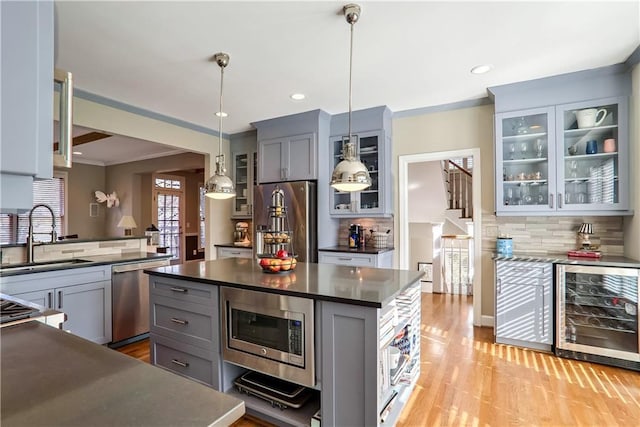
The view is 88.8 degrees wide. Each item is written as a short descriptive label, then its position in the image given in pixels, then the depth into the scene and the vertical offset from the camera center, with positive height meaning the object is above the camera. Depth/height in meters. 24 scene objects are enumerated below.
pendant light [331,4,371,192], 2.13 +0.30
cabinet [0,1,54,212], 0.45 +0.17
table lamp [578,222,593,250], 3.18 -0.19
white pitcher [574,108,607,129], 3.06 +0.92
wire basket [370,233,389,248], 4.33 -0.33
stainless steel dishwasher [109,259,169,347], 3.18 -0.87
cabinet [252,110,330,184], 4.22 +0.95
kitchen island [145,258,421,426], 1.65 -0.69
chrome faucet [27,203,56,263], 2.98 -0.28
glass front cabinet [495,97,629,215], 2.99 +0.55
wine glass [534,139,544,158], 3.34 +0.69
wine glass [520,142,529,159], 3.43 +0.69
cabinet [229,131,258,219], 5.15 +0.73
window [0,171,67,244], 6.38 -0.02
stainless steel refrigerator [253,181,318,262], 4.14 -0.02
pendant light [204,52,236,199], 2.70 +0.28
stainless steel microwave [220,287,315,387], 1.83 -0.72
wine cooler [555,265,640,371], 2.71 -0.88
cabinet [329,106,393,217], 4.09 +0.75
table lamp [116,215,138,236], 6.85 -0.15
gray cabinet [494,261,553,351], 3.05 -0.86
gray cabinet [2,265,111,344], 2.59 -0.67
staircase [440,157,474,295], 5.30 -0.29
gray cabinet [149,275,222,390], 2.18 -0.80
